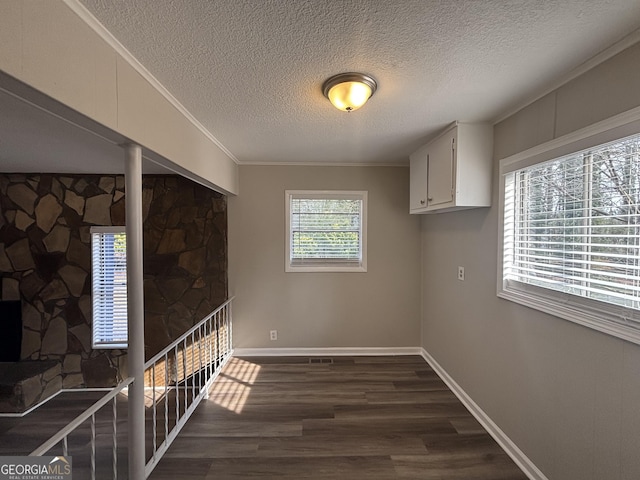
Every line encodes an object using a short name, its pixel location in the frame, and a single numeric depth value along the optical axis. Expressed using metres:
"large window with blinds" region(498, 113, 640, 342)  1.23
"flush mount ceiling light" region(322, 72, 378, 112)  1.44
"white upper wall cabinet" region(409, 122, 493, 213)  2.08
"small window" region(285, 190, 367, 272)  3.42
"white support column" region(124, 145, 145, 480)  1.46
